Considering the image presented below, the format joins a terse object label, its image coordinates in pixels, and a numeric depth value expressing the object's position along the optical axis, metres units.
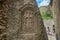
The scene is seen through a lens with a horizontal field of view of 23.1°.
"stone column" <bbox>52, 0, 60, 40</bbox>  3.95
